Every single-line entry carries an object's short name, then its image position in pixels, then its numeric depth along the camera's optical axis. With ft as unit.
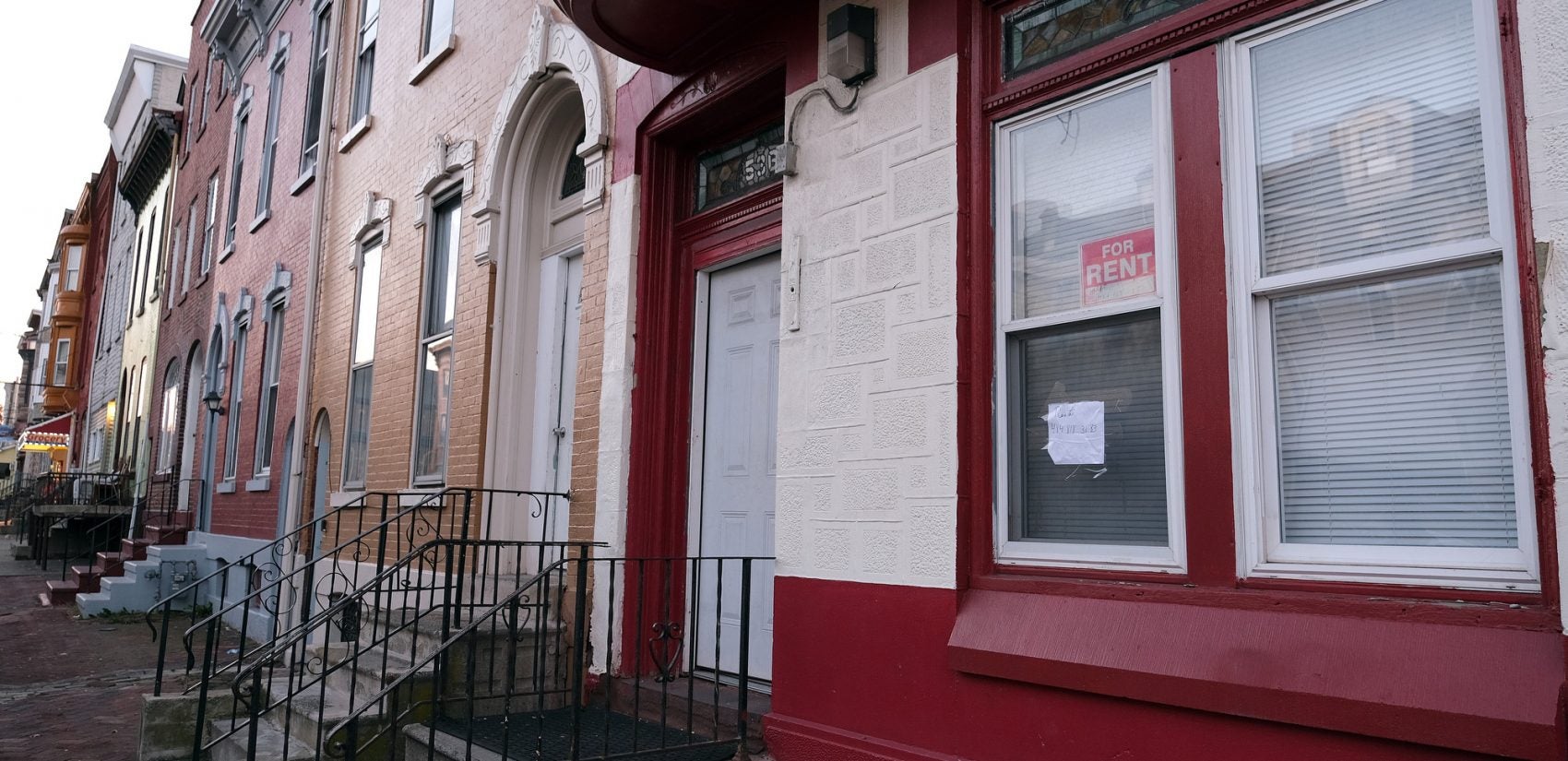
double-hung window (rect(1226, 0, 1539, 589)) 9.48
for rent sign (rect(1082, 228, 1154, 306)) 12.21
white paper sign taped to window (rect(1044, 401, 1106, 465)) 12.42
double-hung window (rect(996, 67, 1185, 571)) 11.92
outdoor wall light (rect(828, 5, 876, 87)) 15.17
